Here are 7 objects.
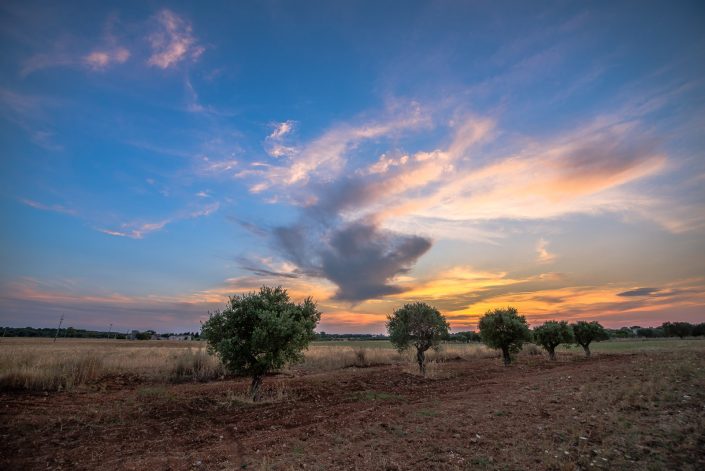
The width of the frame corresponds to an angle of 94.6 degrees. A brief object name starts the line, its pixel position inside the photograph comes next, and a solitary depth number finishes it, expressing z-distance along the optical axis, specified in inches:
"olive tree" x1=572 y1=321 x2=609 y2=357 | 1454.2
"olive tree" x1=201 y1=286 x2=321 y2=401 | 597.6
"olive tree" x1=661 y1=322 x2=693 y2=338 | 4259.4
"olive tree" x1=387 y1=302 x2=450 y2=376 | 983.0
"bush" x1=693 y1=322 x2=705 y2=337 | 4118.6
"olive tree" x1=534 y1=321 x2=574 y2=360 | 1375.5
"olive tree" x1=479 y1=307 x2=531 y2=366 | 1193.4
